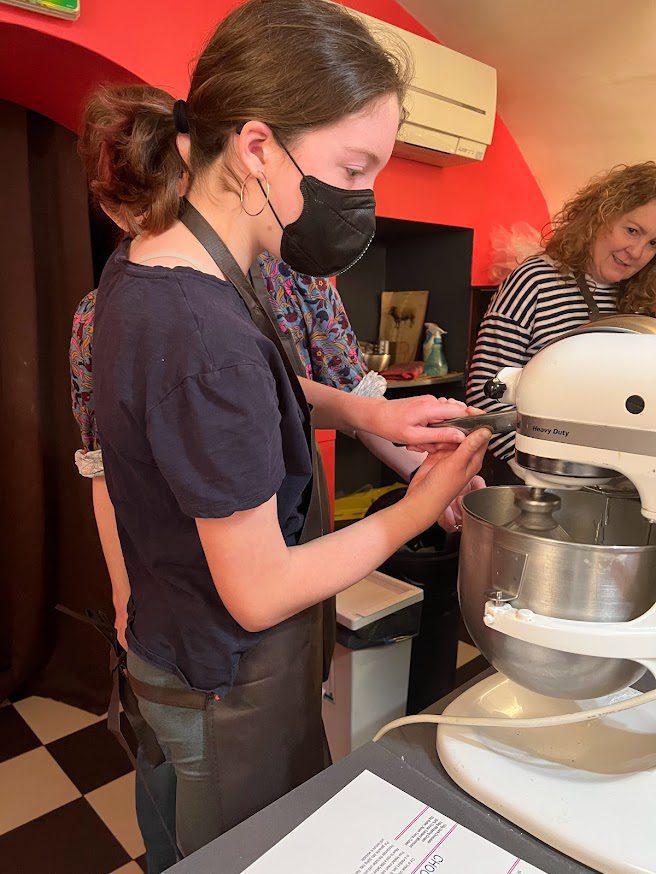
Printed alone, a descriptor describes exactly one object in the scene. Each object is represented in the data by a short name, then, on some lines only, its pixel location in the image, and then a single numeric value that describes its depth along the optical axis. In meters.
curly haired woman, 1.69
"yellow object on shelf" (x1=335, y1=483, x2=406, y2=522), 2.54
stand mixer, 0.59
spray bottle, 2.75
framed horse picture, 2.86
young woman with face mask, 0.65
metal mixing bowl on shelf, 2.60
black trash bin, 1.93
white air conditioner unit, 2.12
